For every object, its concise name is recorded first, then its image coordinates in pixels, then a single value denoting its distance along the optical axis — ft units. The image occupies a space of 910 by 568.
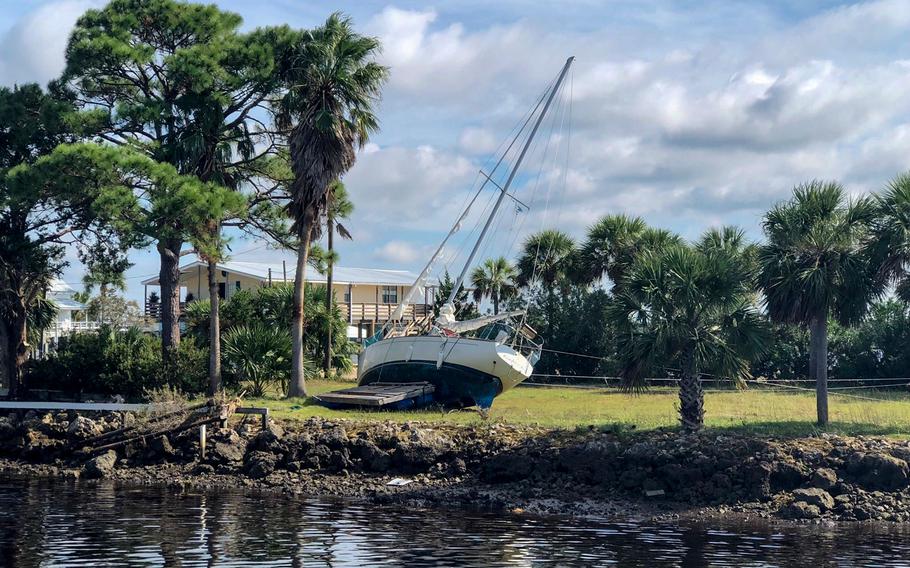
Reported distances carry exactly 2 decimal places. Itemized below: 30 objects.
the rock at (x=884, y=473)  74.18
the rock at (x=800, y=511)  71.82
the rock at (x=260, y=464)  88.43
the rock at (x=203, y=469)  90.63
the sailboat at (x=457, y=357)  111.96
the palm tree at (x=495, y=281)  185.88
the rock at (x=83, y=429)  98.89
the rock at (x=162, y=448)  94.27
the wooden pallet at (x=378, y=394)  105.50
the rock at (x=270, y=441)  90.94
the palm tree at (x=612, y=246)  168.25
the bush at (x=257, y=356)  118.42
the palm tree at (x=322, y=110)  114.01
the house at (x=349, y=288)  204.23
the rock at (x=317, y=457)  88.69
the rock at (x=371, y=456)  86.69
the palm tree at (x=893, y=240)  91.56
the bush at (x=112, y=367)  115.85
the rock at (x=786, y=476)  76.13
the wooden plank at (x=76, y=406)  102.58
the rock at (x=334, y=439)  89.76
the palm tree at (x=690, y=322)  87.40
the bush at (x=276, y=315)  143.84
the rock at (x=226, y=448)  91.45
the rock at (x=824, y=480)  74.59
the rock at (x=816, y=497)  72.54
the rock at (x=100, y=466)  92.07
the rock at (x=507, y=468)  82.48
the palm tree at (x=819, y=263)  91.76
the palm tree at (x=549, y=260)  179.22
